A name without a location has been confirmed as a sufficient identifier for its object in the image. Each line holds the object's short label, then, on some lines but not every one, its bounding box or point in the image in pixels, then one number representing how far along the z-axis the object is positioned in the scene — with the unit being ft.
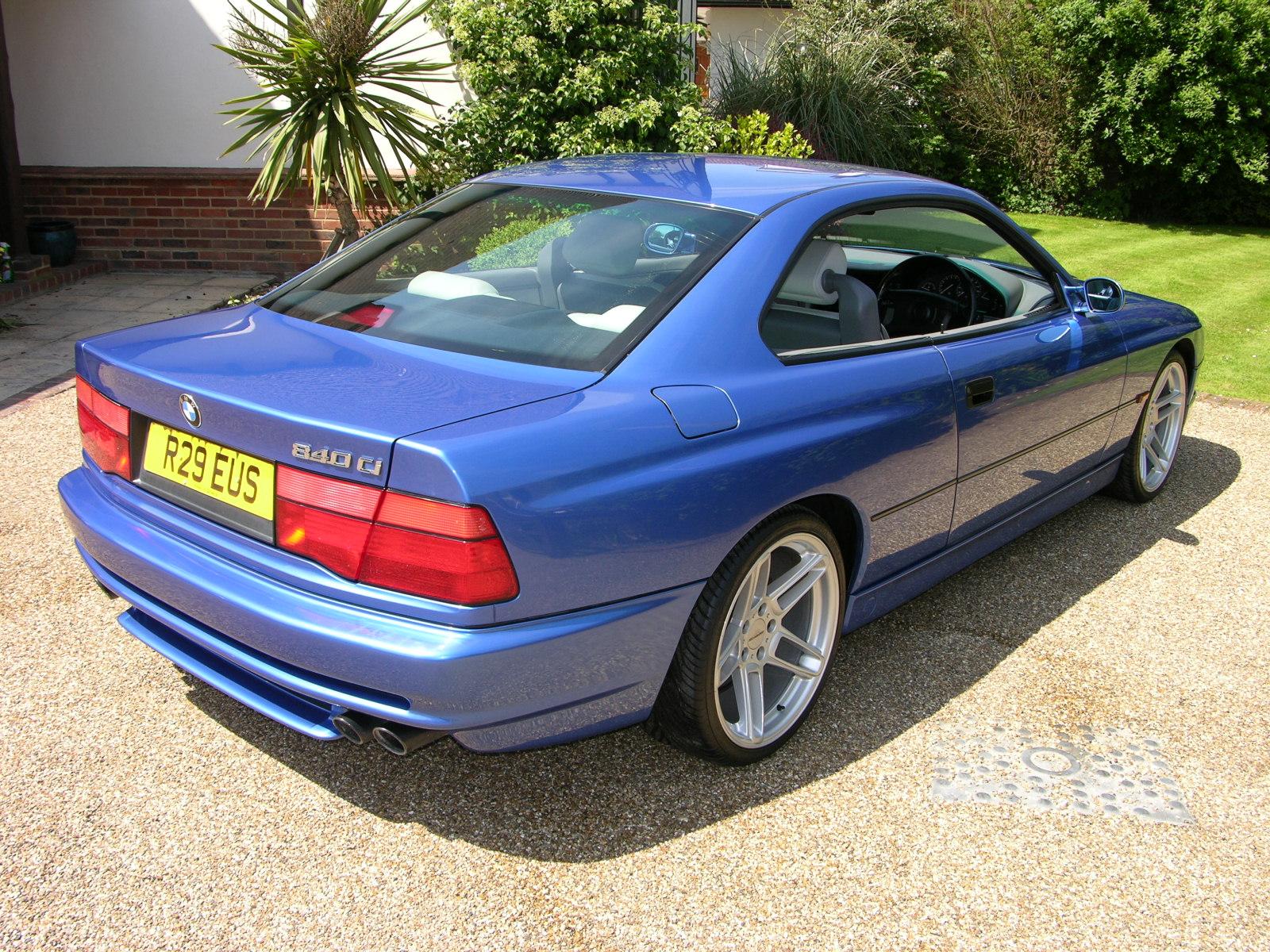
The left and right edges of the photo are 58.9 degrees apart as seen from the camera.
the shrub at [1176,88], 41.06
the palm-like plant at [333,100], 25.52
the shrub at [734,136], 25.52
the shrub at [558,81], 25.36
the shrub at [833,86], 42.19
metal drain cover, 9.50
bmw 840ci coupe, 7.43
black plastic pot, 31.83
